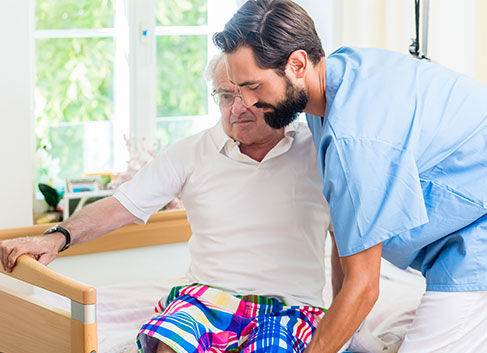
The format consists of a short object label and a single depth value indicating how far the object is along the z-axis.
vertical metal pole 2.60
